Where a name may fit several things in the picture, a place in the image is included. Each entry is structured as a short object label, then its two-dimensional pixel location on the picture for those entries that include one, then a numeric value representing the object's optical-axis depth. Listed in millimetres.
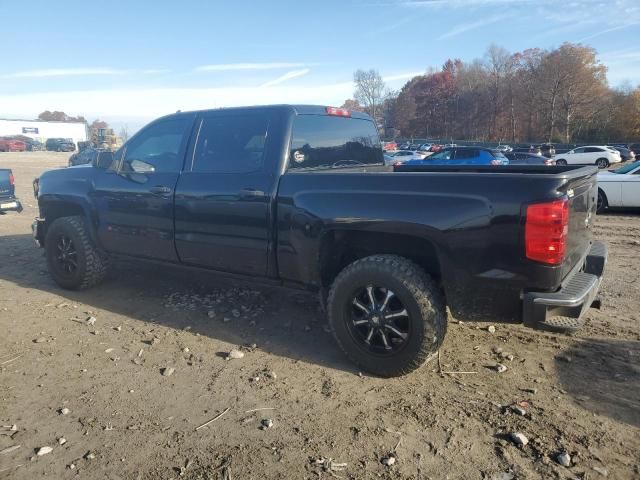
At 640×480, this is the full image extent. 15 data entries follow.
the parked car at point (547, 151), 33038
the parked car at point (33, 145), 64625
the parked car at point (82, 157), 27281
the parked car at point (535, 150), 35088
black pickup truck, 3068
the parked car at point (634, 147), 42375
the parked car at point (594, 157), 33447
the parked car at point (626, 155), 37812
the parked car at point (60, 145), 58781
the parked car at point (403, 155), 31109
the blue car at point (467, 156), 21812
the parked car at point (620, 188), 12039
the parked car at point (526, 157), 25345
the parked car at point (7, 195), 10945
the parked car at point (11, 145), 59438
